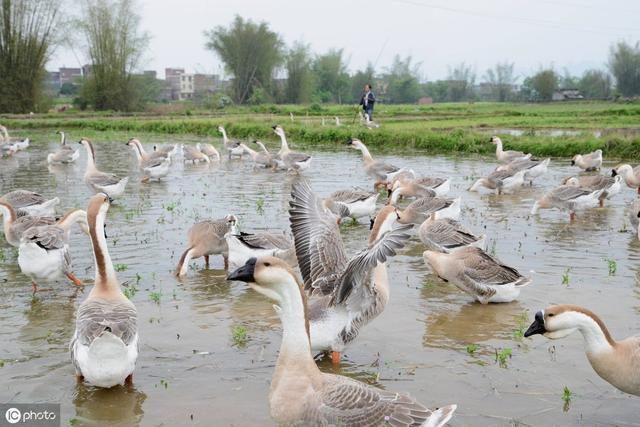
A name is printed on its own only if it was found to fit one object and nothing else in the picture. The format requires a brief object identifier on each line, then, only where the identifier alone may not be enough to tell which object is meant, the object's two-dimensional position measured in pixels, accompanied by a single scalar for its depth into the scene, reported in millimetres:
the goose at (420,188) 12977
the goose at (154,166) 17391
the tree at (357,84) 94612
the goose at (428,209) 10883
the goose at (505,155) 18219
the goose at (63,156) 21656
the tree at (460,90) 100500
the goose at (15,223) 8750
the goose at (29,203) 10898
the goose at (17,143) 25225
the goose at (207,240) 8461
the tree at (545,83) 73688
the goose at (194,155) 22625
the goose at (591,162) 16719
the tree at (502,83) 93375
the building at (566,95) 74250
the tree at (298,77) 75312
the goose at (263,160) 20592
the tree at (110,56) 59312
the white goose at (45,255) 7391
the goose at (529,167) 14969
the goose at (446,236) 8703
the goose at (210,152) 23152
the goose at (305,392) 3840
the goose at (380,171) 15773
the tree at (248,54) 71938
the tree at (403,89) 103312
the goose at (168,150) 18584
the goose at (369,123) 31125
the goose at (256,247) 8047
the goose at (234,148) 23906
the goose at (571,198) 11938
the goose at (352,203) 11117
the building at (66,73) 152800
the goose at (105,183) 14117
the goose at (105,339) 4723
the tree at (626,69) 73125
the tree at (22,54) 51906
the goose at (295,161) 18734
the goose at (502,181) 14651
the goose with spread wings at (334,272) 4844
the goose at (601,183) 12688
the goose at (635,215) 10328
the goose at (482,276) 7199
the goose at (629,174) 14172
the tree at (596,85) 79000
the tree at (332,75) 88750
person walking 31459
